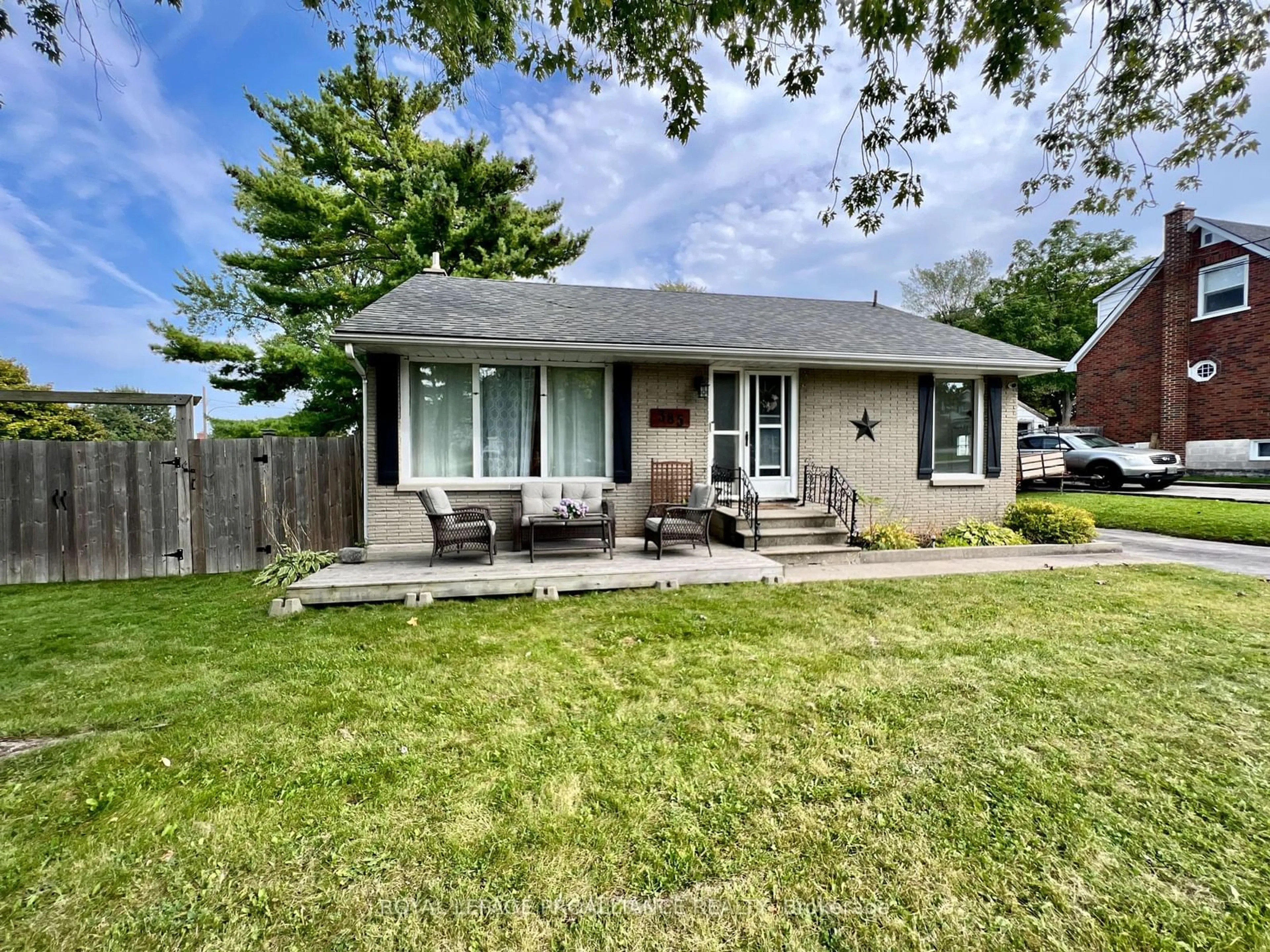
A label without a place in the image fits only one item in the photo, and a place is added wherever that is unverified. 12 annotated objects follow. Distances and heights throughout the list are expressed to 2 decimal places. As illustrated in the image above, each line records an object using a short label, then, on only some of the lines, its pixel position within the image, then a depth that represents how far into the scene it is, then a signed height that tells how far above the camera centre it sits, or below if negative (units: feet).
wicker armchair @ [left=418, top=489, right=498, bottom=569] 20.26 -2.32
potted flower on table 21.65 -1.78
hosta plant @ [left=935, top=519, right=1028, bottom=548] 26.50 -3.75
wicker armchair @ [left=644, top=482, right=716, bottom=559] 21.56 -2.44
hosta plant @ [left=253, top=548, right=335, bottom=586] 20.88 -4.05
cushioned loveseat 23.49 -1.44
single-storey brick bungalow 23.40 +3.47
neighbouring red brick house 51.39 +12.58
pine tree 47.52 +23.95
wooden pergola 21.11 +3.12
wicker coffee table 21.18 -2.62
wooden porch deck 17.67 -3.93
